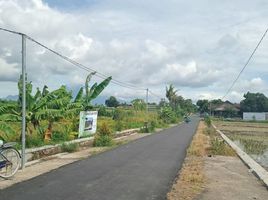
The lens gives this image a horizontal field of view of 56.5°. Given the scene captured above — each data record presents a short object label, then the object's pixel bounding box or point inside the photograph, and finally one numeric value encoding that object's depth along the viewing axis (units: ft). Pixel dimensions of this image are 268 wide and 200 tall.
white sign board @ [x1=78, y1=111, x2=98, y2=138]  46.76
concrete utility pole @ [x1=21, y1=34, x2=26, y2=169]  23.72
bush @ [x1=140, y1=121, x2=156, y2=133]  74.85
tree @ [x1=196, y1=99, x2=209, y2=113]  277.46
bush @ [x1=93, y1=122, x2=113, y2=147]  42.51
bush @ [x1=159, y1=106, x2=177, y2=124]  131.18
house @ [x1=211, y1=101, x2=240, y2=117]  232.18
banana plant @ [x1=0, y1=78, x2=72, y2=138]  36.46
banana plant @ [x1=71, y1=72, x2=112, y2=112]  49.25
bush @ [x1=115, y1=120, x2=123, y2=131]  64.37
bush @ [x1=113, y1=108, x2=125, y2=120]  89.70
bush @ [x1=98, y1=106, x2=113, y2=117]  104.60
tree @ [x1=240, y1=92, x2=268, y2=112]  228.18
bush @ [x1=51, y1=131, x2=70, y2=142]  39.95
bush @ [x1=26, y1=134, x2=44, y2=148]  34.05
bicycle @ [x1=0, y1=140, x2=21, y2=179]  20.23
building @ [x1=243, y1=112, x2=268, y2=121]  195.44
